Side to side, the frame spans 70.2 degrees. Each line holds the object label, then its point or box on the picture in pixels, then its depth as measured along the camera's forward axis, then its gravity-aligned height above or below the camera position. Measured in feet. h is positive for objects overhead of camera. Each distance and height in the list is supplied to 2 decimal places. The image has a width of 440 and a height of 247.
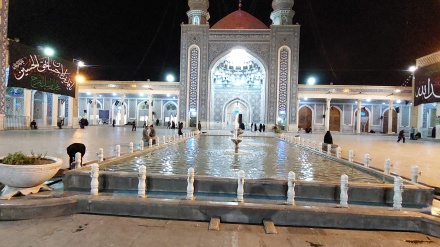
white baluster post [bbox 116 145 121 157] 24.46 -2.53
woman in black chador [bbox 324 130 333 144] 37.27 -1.82
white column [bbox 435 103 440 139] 73.41 +0.67
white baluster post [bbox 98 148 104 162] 21.88 -2.60
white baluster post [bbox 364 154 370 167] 23.21 -2.71
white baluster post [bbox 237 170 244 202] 14.17 -3.01
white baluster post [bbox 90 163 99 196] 14.66 -2.88
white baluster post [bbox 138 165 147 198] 14.52 -2.95
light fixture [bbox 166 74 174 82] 123.26 +16.79
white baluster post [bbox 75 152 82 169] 18.28 -2.47
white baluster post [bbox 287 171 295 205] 14.03 -3.06
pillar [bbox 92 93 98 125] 109.09 +3.91
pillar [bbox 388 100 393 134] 101.46 +2.08
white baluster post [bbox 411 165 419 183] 17.54 -2.73
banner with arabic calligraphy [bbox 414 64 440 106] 70.79 +9.54
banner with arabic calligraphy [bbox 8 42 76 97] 60.49 +9.87
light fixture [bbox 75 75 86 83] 82.13 +11.00
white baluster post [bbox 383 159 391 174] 19.88 -2.68
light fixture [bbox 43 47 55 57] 68.56 +14.62
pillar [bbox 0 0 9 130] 58.34 +12.91
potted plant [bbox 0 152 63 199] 14.11 -2.58
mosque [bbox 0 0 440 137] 94.89 +9.08
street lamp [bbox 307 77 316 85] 105.79 +14.33
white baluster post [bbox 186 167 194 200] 14.08 -2.96
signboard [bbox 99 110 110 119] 120.47 +1.69
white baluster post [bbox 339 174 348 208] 13.95 -3.12
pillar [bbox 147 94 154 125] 108.29 +3.93
